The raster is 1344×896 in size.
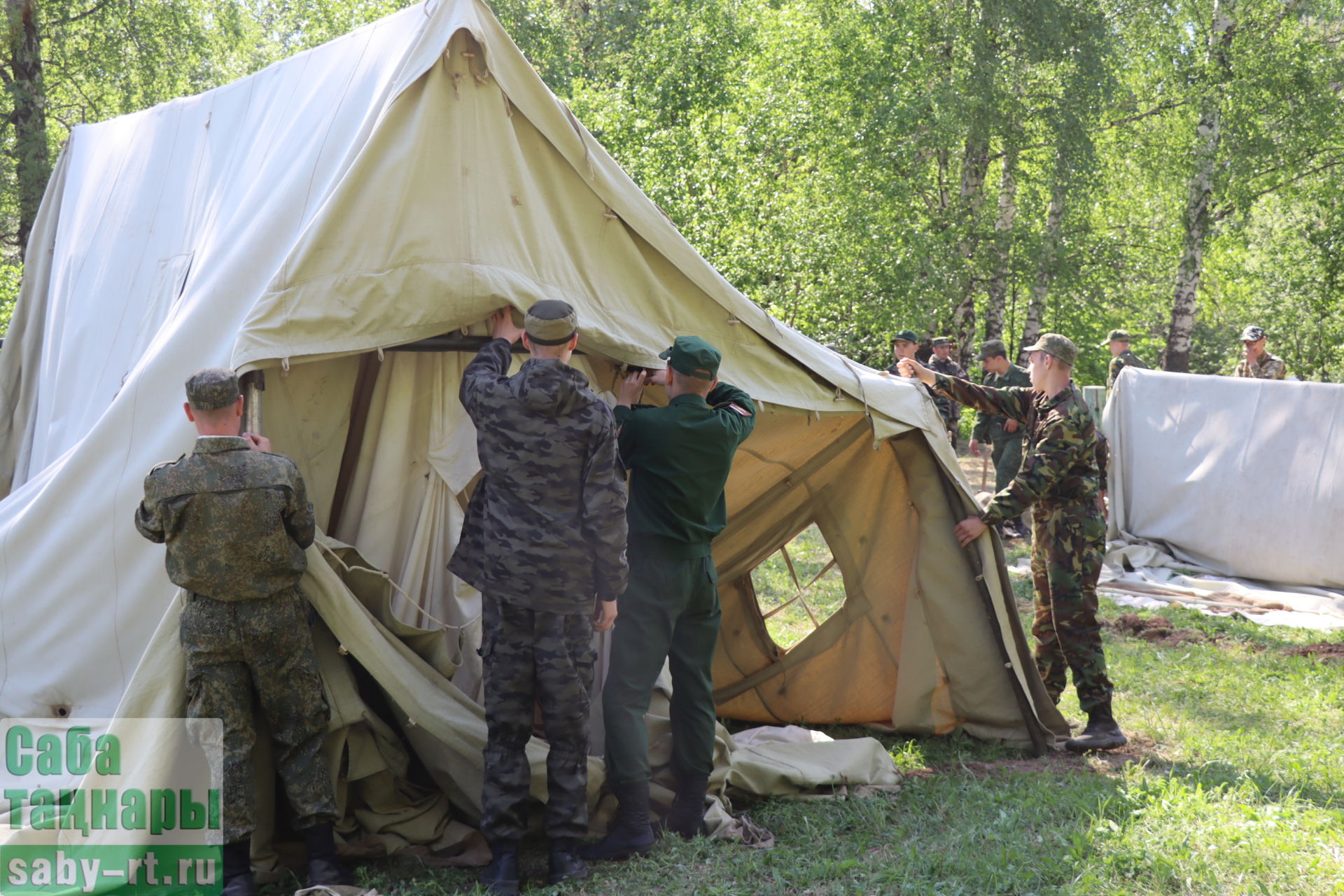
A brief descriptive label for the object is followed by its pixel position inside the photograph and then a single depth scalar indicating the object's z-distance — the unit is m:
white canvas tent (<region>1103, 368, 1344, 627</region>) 9.42
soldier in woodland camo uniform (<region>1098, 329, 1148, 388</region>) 11.60
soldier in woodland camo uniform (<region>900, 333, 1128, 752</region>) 5.37
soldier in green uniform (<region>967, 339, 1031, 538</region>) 10.14
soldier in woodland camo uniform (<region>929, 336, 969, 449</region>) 11.41
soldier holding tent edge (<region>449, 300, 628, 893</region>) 3.61
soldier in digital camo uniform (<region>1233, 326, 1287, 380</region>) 11.12
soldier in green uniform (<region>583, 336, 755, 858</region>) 4.00
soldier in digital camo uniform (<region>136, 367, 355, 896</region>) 3.36
